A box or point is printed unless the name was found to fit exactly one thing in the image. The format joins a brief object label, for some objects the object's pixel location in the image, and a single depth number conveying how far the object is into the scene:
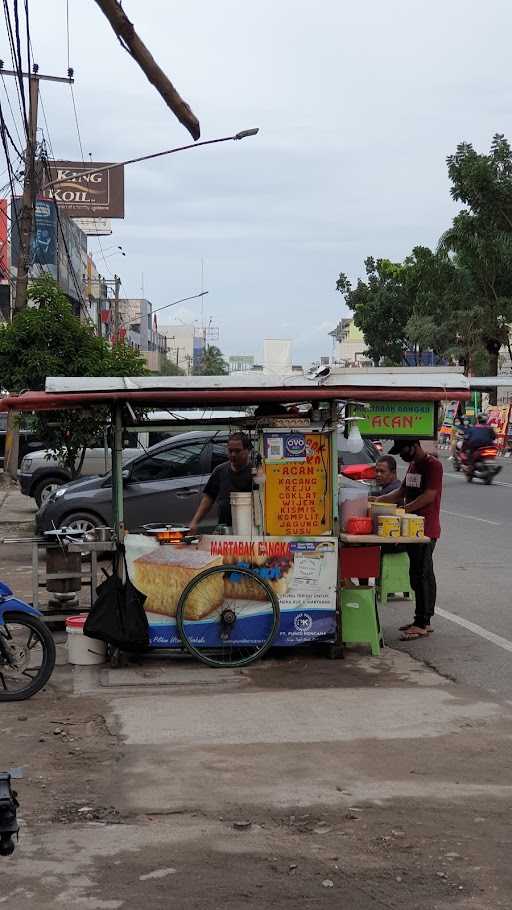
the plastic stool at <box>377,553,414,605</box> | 8.97
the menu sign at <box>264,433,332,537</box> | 8.78
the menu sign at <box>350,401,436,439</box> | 8.79
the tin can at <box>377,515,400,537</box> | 8.78
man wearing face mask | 9.44
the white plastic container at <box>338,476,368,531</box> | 8.90
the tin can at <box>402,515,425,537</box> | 8.85
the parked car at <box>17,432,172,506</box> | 21.06
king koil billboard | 82.00
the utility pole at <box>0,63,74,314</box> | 22.77
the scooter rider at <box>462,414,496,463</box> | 27.55
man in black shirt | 9.21
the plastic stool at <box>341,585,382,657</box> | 8.77
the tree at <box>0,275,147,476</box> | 18.58
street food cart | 8.39
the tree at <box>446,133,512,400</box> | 39.97
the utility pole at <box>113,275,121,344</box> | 55.22
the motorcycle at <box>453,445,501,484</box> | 27.77
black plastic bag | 8.45
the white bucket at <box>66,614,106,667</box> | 8.67
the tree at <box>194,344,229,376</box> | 152.74
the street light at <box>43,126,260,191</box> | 17.05
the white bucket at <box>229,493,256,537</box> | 8.80
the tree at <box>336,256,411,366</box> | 62.94
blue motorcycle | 7.46
